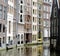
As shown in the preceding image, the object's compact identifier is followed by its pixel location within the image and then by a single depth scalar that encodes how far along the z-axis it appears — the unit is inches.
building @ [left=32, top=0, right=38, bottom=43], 1738.5
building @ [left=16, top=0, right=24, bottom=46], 1408.0
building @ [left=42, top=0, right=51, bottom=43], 1999.3
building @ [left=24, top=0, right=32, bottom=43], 1574.5
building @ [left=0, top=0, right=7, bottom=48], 1089.3
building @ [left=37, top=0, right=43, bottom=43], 1828.6
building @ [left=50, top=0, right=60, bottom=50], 1052.5
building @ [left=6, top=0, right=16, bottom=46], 1193.0
